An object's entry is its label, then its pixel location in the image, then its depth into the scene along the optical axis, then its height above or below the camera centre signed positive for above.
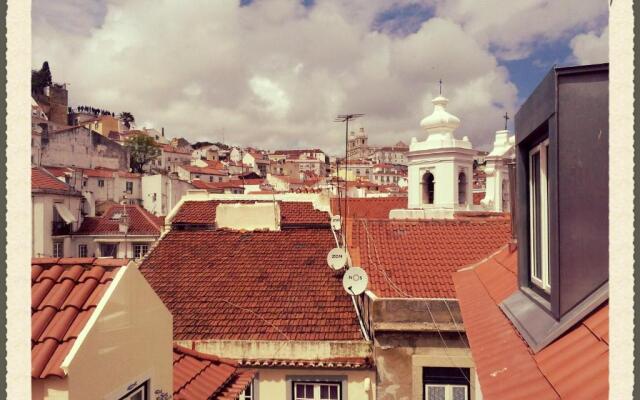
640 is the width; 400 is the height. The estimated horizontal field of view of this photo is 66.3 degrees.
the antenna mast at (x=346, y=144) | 11.21 +1.58
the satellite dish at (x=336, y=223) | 13.70 -0.52
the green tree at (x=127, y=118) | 90.72 +16.27
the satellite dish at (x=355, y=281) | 9.38 -1.47
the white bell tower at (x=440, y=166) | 20.09 +1.62
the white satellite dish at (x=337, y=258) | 11.06 -1.22
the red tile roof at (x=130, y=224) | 31.69 -1.27
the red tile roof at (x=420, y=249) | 9.87 -1.03
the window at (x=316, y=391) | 8.78 -3.35
